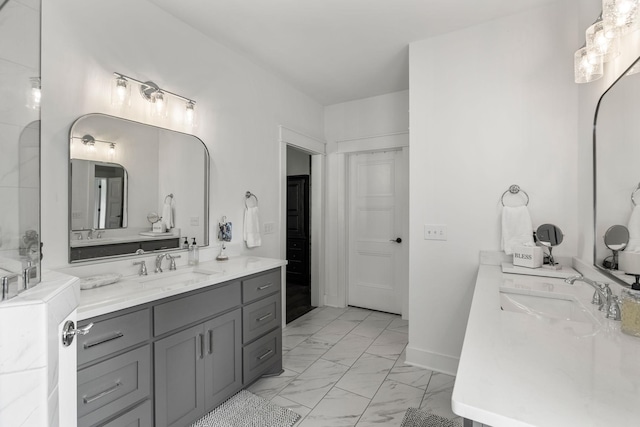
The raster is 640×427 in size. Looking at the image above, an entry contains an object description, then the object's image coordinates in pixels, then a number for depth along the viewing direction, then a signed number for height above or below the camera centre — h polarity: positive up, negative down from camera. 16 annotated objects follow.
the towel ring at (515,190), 2.09 +0.18
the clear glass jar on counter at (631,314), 0.93 -0.32
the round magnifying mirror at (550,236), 1.91 -0.14
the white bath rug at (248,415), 1.74 -1.25
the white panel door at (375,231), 3.62 -0.21
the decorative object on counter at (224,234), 2.40 -0.16
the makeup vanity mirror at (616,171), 1.19 +0.21
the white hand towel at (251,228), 2.63 -0.12
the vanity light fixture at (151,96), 1.78 +0.79
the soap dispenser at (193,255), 2.16 -0.30
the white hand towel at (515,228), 2.03 -0.09
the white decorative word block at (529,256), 1.88 -0.27
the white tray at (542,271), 1.75 -0.35
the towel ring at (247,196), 2.70 +0.17
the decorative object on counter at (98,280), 1.50 -0.35
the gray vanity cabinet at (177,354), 1.26 -0.75
